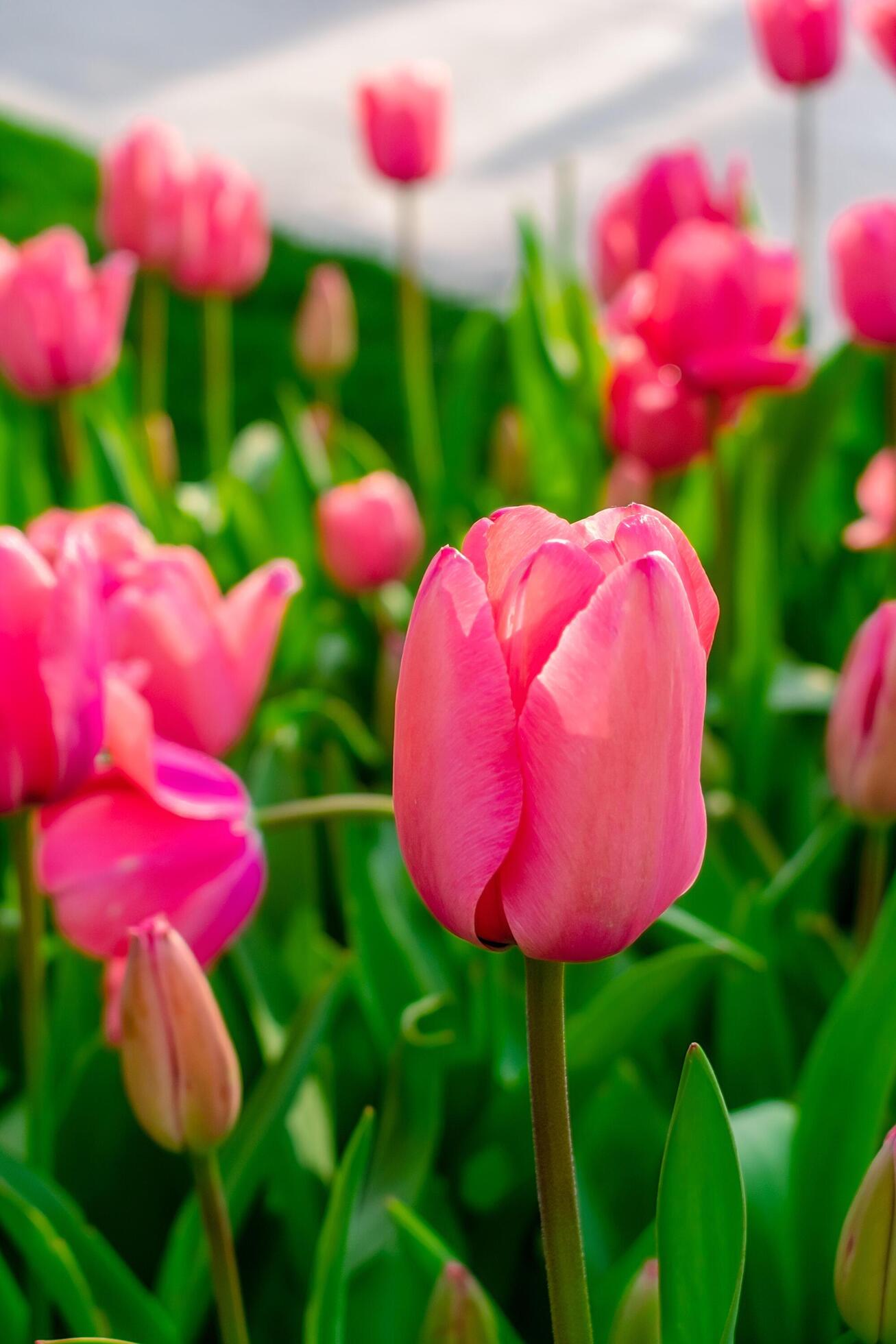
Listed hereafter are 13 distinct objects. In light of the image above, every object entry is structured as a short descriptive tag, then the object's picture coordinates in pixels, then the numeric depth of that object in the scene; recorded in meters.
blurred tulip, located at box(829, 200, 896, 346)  1.56
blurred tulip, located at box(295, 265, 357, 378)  1.84
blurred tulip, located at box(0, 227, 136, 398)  1.65
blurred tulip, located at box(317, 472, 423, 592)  1.62
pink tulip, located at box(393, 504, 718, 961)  0.79
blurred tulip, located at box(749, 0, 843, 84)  1.73
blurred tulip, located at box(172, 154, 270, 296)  1.79
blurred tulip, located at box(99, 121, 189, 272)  1.79
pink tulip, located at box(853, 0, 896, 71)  1.66
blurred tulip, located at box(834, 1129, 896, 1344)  0.98
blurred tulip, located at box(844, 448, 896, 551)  1.56
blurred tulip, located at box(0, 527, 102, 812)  1.20
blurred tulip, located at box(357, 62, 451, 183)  1.83
